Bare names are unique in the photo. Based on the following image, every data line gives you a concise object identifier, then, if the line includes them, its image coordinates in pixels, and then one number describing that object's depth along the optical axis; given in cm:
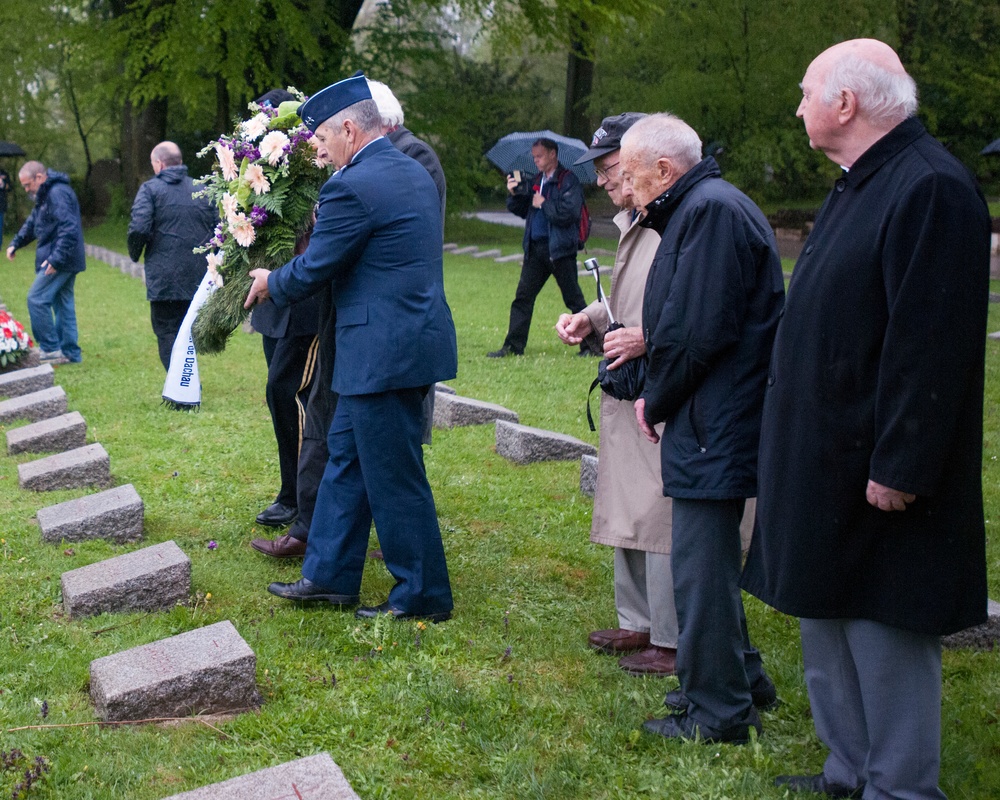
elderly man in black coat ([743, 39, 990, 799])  277
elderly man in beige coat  424
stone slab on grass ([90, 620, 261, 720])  391
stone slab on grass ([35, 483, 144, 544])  594
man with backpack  1166
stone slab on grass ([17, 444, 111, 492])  705
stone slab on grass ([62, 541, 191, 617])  491
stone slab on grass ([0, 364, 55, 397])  1014
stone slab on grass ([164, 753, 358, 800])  321
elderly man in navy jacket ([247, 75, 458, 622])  455
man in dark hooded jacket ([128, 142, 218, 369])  969
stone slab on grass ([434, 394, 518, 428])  867
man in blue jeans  1176
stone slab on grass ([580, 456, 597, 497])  685
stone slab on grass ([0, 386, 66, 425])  908
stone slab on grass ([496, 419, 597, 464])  766
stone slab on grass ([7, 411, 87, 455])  803
